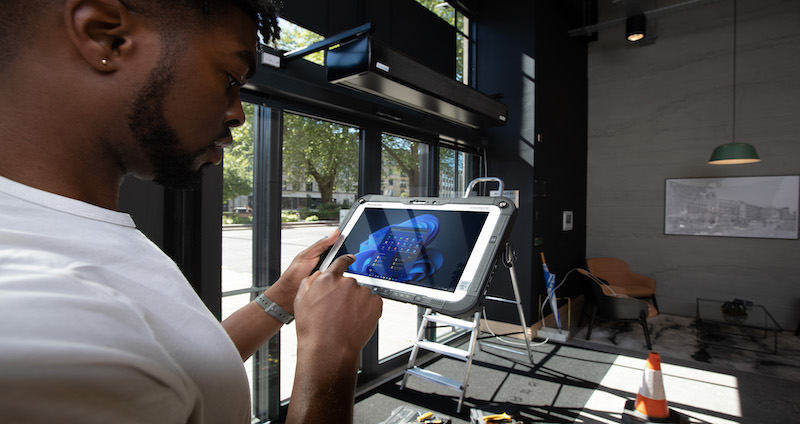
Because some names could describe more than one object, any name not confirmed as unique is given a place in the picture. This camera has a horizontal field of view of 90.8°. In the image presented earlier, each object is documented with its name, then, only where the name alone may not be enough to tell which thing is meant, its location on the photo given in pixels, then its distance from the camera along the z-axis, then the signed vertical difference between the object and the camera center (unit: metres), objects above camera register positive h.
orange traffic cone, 2.47 -1.20
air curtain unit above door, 1.99 +0.73
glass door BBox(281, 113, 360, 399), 2.53 +0.17
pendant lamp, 4.10 +0.61
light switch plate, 5.10 -0.14
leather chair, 4.16 -1.03
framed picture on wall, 4.75 +0.07
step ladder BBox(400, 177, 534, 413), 2.77 -1.04
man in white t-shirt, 0.32 +0.00
